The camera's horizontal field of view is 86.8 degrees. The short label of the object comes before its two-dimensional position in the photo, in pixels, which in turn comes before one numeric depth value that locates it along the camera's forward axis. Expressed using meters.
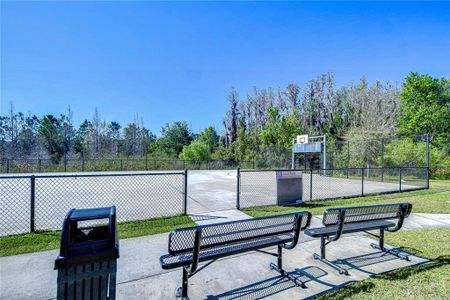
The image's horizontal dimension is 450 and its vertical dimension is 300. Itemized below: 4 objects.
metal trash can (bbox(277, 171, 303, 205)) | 7.50
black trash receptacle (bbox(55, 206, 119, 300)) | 1.72
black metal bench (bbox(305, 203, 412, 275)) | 3.22
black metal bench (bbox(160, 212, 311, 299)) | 2.38
